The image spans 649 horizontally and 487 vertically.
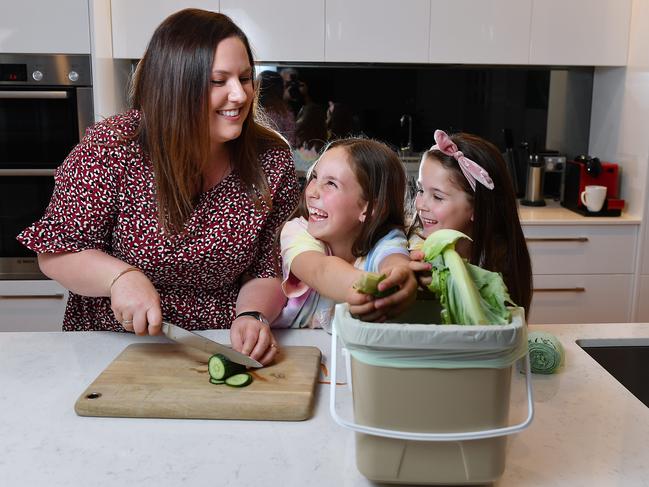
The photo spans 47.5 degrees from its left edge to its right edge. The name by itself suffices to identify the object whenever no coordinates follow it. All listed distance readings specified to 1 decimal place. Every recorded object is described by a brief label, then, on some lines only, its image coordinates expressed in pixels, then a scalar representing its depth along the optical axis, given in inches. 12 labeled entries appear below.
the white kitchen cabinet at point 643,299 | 119.9
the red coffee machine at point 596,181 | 119.6
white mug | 118.0
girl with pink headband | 50.9
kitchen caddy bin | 31.0
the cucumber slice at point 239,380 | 44.5
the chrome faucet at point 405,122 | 133.3
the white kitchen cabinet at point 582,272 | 117.6
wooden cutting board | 41.9
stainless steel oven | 109.0
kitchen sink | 51.9
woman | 55.5
